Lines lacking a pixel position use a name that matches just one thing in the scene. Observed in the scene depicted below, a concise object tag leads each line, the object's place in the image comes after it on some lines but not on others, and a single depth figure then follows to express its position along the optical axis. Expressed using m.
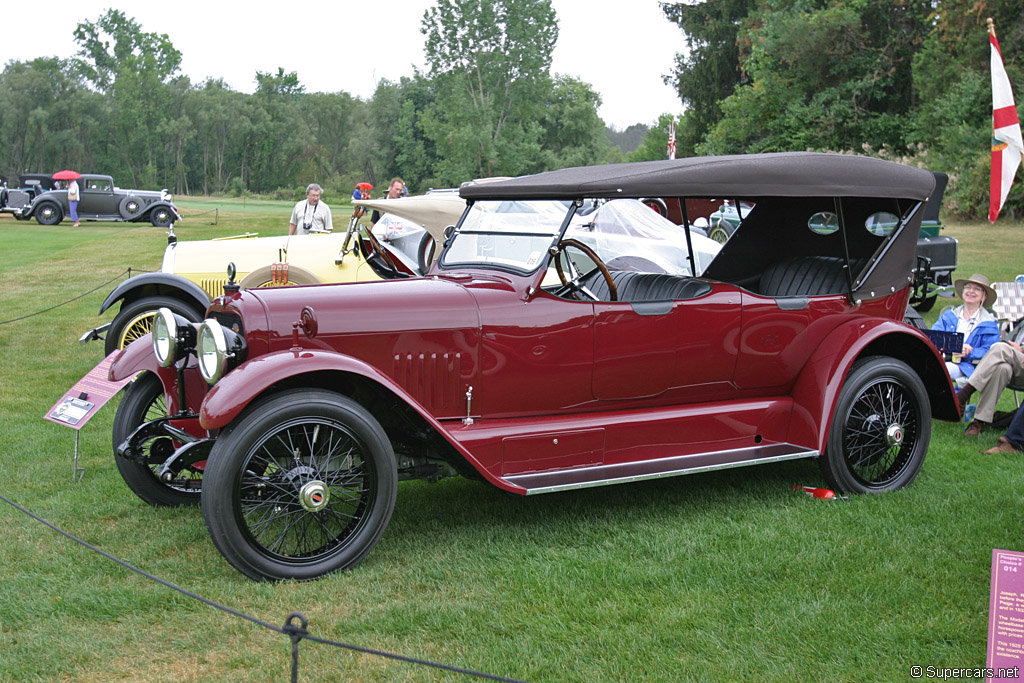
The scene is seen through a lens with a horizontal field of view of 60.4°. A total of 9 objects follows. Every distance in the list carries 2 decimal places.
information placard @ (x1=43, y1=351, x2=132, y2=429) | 5.01
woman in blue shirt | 6.86
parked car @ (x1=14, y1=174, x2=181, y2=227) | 29.30
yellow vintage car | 8.05
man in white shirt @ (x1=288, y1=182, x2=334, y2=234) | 11.20
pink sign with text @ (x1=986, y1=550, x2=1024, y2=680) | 2.69
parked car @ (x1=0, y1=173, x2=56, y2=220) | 31.48
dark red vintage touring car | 3.92
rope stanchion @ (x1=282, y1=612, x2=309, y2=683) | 2.48
